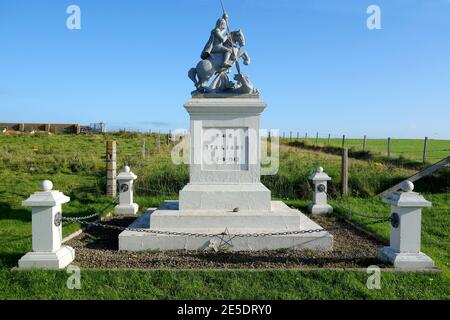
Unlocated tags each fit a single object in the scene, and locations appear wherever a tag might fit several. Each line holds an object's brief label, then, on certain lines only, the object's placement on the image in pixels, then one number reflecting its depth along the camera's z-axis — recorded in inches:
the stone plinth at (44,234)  214.8
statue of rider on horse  308.2
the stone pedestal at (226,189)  275.9
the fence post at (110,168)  469.1
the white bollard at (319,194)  390.0
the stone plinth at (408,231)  219.9
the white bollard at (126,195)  394.0
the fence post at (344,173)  475.2
